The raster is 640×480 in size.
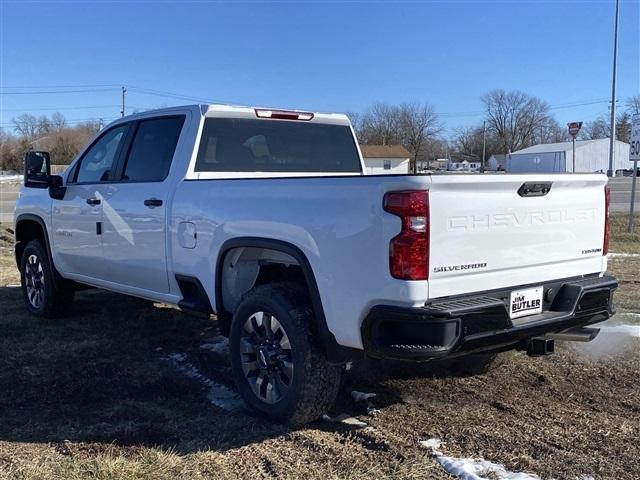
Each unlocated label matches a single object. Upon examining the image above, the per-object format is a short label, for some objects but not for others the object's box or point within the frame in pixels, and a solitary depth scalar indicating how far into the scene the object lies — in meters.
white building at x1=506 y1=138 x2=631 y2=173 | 90.83
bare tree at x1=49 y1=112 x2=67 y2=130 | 93.94
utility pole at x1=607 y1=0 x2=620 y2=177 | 27.71
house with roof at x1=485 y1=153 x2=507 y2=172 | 92.75
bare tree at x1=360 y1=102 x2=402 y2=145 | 84.19
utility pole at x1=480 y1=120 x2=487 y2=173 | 93.84
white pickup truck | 3.25
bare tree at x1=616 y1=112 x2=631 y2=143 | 91.75
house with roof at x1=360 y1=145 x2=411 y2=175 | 68.50
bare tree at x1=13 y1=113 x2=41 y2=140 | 96.99
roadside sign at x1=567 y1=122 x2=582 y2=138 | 16.08
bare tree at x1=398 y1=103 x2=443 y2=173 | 81.96
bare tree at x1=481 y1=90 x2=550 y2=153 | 104.12
